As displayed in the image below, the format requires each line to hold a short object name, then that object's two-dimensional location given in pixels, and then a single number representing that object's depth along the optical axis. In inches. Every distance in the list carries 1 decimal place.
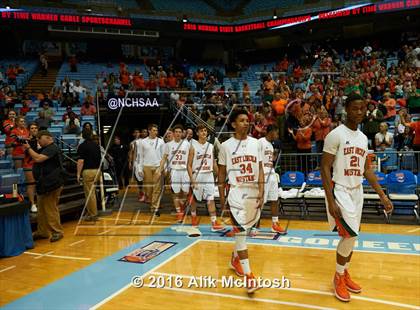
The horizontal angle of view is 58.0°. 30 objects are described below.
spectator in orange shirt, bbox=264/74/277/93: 448.1
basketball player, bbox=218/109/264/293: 162.4
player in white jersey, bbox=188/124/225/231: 277.0
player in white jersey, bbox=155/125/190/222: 296.4
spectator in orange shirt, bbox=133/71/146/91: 581.2
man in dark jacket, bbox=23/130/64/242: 249.0
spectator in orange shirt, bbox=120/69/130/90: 603.9
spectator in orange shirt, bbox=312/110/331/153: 354.6
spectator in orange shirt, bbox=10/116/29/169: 320.2
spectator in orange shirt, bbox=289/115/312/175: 348.2
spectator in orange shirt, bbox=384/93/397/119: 429.6
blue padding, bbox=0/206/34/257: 224.1
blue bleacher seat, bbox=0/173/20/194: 276.1
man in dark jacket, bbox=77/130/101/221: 298.5
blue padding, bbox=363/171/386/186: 291.0
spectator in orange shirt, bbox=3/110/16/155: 353.3
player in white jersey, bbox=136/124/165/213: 333.0
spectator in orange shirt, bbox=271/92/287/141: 365.7
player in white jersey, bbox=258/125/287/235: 255.6
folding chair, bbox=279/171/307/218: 307.3
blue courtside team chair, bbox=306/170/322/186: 313.6
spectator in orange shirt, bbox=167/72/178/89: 650.1
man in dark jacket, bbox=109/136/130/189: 474.0
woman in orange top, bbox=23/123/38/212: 285.7
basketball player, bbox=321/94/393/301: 147.3
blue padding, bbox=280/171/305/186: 316.5
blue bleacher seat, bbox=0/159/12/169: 361.3
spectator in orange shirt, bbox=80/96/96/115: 510.3
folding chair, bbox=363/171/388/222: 284.1
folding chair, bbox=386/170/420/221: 280.5
